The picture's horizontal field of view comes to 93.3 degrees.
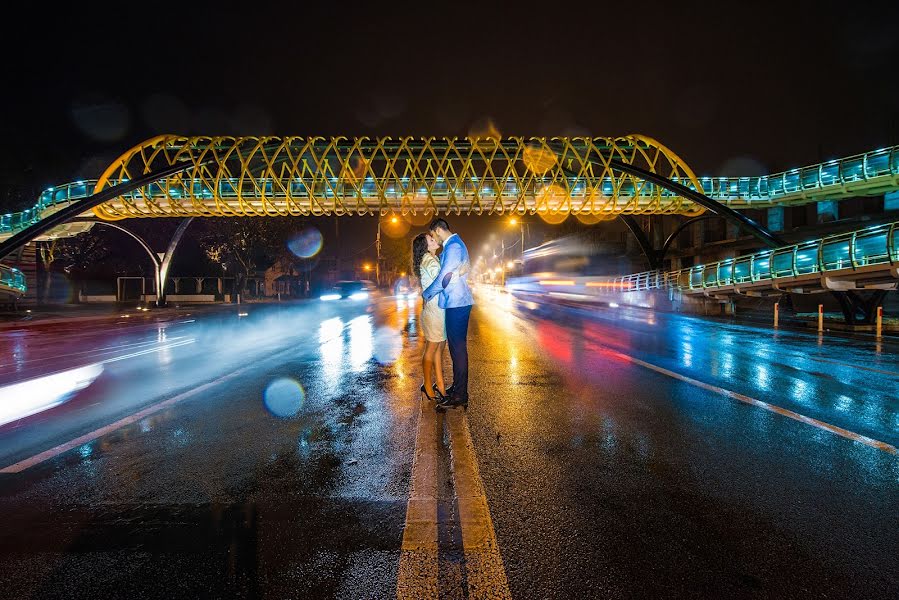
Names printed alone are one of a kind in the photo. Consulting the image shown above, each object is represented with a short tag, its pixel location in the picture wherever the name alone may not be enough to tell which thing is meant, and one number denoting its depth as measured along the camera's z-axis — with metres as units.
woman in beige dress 4.62
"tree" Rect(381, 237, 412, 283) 83.59
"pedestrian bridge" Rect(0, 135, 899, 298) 24.92
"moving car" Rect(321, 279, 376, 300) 40.94
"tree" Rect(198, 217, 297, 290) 36.28
